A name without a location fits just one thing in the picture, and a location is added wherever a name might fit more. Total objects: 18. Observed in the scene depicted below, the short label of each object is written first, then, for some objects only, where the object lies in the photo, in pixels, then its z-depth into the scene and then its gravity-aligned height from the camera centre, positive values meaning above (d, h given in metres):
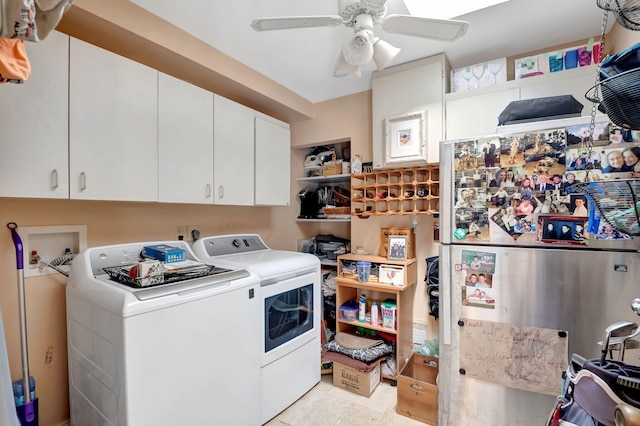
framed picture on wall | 2.29 +0.61
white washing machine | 1.24 -0.66
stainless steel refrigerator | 1.20 -0.26
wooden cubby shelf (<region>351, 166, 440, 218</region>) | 2.37 +0.18
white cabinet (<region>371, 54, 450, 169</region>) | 2.22 +0.95
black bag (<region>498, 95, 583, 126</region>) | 1.40 +0.51
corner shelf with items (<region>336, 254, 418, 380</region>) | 2.30 -0.77
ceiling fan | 1.27 +0.87
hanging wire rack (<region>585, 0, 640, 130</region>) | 0.73 +0.33
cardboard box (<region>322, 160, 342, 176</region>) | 3.00 +0.47
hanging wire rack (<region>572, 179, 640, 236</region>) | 0.96 +0.03
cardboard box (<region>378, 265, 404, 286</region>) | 2.30 -0.52
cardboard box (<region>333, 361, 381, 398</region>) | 2.19 -1.33
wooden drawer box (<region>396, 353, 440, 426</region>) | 1.89 -1.28
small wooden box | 2.46 -0.24
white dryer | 1.86 -0.73
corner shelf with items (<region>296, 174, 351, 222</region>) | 2.99 +0.37
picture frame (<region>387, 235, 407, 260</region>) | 2.42 -0.31
